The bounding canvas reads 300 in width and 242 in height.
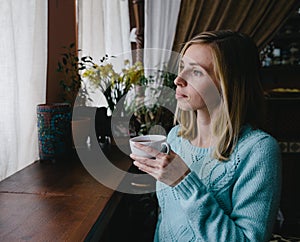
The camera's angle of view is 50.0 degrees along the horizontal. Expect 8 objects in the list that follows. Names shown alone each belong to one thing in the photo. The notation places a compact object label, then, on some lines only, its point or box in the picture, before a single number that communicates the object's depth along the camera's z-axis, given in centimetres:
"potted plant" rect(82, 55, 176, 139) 162
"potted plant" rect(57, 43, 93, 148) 147
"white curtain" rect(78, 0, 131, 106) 210
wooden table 81
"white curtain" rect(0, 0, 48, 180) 114
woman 85
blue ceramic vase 136
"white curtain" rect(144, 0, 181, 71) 255
